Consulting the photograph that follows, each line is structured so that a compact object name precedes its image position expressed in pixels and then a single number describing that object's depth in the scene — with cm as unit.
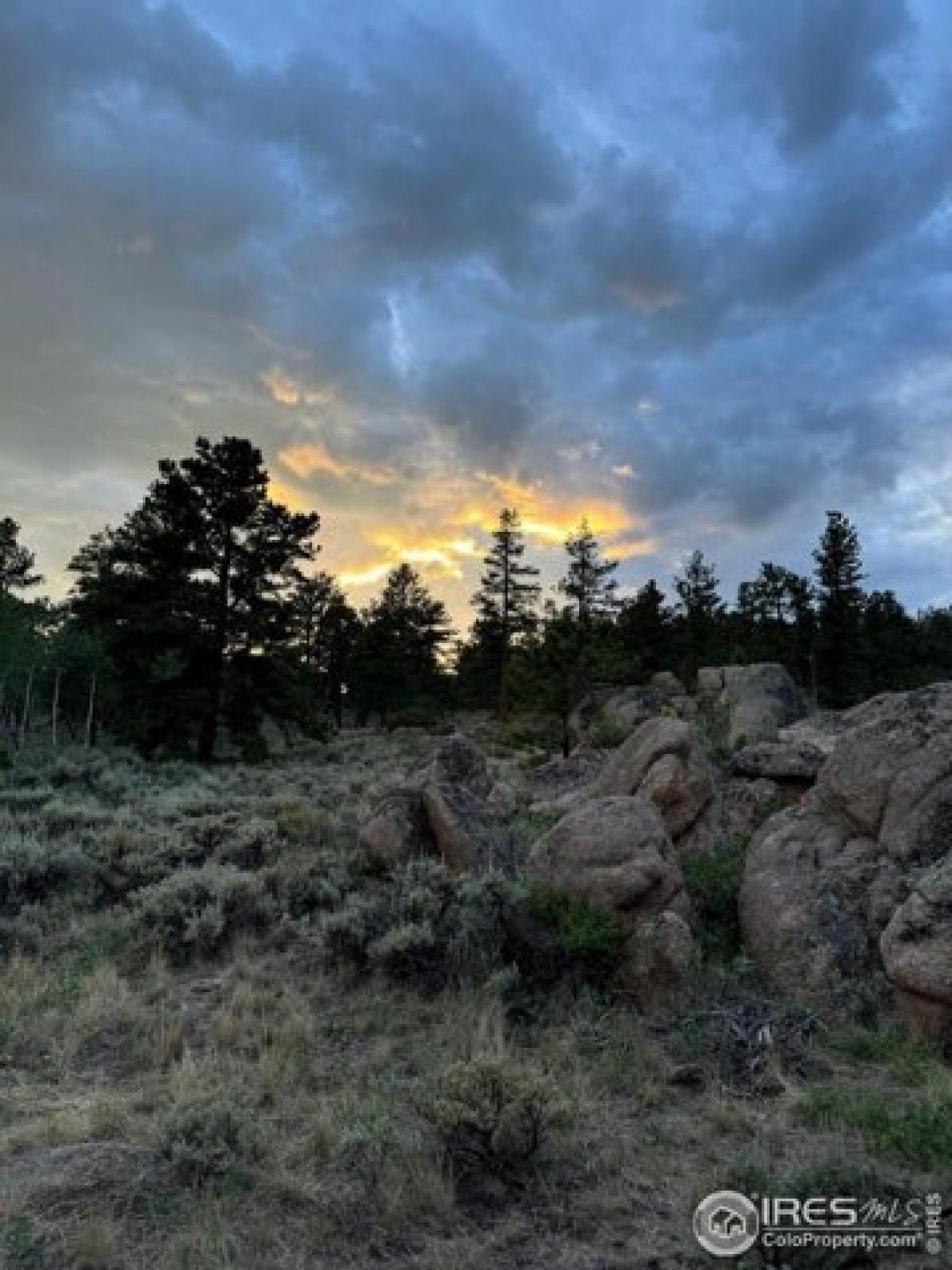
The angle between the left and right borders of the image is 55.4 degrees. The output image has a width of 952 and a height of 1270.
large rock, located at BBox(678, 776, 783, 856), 1238
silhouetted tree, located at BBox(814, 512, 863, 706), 5700
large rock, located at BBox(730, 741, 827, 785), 1371
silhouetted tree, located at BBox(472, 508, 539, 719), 5500
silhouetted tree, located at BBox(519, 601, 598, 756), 3619
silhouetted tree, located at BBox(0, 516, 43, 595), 6397
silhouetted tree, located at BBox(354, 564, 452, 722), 6284
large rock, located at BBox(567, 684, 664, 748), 3192
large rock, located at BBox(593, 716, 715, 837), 1269
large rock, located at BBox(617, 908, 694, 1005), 860
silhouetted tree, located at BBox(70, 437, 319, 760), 3344
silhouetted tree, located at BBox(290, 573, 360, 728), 6531
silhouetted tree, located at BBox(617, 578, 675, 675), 5753
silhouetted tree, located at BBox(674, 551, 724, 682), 5750
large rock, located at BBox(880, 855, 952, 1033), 741
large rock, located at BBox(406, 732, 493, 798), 1577
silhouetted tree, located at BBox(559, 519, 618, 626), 4612
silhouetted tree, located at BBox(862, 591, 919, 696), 6144
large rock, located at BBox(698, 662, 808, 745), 2481
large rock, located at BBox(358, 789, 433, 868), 1238
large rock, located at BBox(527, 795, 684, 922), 945
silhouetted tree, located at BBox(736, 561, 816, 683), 5972
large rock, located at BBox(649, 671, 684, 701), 3900
